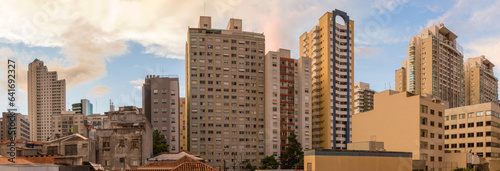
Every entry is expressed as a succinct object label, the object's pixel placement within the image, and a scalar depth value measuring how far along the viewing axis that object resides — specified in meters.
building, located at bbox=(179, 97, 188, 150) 129.70
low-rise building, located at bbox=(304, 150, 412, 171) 37.97
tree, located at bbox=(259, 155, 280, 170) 85.81
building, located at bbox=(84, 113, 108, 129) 159.88
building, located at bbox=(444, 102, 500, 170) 73.38
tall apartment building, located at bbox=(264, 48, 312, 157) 105.81
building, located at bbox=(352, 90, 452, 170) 57.47
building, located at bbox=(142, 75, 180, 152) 107.00
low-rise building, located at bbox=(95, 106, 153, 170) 60.25
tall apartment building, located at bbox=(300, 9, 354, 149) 110.88
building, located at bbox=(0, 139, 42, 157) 57.47
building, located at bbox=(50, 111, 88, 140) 156.65
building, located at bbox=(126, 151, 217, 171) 34.50
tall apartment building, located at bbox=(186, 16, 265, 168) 104.69
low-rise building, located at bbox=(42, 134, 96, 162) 58.22
